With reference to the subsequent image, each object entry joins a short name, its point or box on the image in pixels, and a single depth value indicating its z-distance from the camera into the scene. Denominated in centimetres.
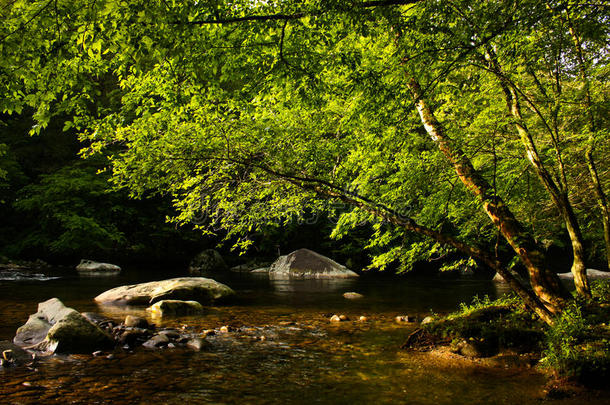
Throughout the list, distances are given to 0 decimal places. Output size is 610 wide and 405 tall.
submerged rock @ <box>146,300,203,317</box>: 1077
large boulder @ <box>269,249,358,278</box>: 2245
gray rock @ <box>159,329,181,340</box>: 797
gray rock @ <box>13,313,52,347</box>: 738
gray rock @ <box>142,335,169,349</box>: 745
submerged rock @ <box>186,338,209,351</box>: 738
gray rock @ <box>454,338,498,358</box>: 689
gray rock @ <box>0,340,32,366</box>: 611
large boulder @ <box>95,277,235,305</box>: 1251
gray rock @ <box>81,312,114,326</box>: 901
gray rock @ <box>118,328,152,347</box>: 754
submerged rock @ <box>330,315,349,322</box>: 1011
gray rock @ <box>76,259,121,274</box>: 2258
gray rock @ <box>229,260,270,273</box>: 2584
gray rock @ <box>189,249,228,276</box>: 2688
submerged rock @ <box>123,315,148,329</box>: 877
